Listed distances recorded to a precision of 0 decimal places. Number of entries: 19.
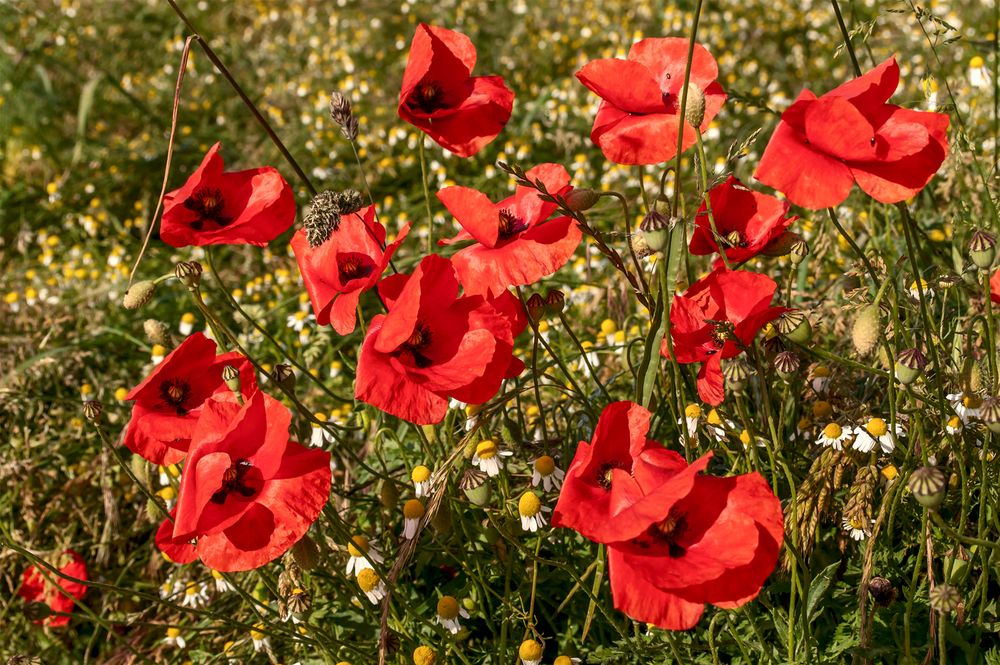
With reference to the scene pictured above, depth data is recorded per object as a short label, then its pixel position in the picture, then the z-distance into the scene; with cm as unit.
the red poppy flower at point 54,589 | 144
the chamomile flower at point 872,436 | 123
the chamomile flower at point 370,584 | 122
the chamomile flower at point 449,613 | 122
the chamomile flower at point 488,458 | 123
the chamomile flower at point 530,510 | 120
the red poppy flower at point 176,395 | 119
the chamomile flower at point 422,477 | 124
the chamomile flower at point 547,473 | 123
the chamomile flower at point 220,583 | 133
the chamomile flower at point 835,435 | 124
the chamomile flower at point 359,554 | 125
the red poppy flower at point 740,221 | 119
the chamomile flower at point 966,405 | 119
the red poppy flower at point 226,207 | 124
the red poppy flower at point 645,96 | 118
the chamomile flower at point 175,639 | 136
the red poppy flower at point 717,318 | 115
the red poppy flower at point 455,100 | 123
